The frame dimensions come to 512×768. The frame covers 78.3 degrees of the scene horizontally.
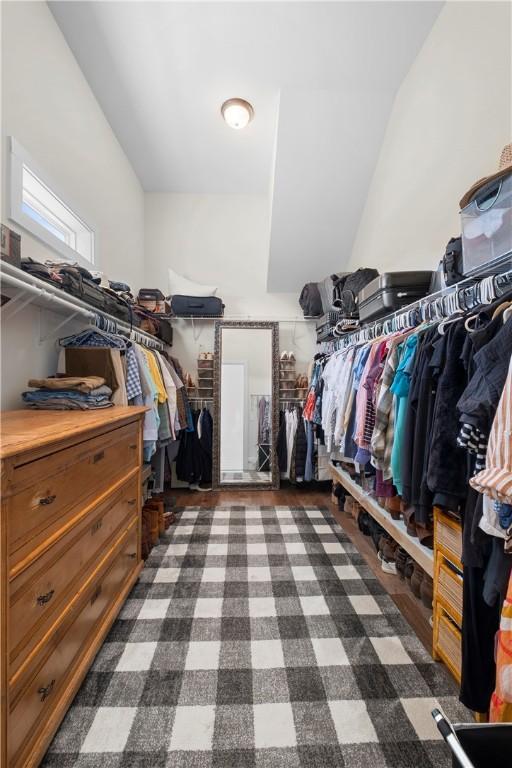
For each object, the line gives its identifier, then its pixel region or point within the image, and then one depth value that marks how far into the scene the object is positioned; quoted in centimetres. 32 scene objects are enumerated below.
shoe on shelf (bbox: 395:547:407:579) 179
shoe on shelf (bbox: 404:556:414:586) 173
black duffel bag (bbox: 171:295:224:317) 335
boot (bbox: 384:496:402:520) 159
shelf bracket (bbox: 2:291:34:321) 138
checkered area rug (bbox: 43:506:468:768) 98
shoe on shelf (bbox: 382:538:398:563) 188
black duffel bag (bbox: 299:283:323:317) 340
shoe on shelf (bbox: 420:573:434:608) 154
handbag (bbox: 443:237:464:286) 137
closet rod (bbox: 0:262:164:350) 119
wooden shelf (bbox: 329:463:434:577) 141
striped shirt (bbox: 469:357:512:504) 70
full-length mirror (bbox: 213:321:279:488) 344
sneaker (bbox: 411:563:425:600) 162
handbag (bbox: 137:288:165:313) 316
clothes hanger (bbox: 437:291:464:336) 118
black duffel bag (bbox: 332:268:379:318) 245
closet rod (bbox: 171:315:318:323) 352
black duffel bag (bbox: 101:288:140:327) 200
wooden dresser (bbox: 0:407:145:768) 79
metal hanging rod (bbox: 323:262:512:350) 114
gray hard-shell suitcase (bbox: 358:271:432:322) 178
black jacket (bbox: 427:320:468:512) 101
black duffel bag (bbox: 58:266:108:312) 158
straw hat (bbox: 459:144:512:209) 104
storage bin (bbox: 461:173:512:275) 109
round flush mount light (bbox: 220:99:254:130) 236
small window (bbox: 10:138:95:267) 157
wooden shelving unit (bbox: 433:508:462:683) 115
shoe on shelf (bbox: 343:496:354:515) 266
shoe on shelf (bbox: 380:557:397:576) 188
